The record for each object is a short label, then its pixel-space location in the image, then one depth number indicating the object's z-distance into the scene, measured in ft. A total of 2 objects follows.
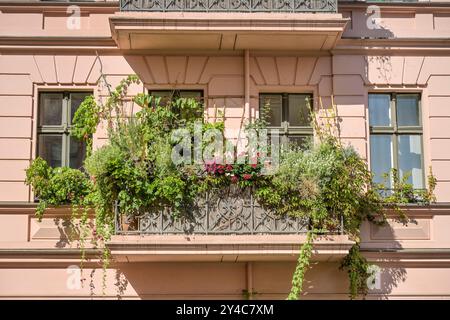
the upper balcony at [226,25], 52.29
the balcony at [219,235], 48.96
